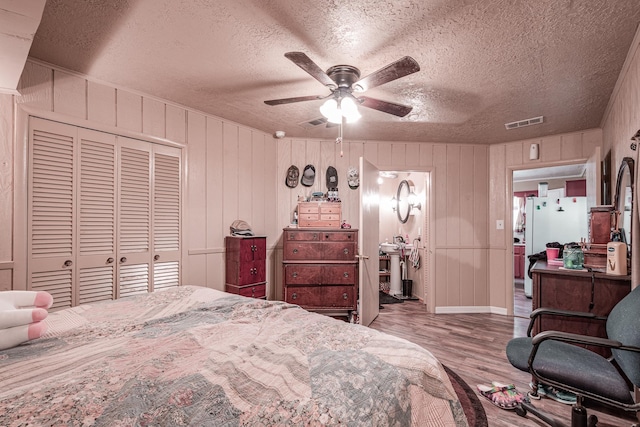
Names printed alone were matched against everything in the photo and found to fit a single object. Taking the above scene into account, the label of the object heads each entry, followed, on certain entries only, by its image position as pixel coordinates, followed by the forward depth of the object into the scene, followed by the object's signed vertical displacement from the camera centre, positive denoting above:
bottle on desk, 2.17 -0.31
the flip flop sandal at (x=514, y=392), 2.18 -1.28
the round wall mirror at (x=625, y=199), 2.18 +0.12
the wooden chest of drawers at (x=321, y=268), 3.68 -0.64
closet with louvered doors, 2.27 +0.00
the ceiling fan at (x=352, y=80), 1.79 +0.87
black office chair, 1.50 -0.80
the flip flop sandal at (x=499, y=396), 2.13 -1.29
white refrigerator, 5.32 -0.12
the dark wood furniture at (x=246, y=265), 3.35 -0.56
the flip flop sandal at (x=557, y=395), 2.19 -1.30
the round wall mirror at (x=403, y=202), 5.68 +0.25
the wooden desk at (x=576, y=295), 2.22 -0.60
